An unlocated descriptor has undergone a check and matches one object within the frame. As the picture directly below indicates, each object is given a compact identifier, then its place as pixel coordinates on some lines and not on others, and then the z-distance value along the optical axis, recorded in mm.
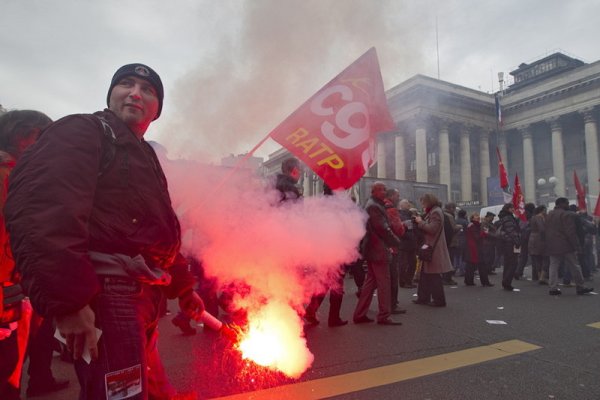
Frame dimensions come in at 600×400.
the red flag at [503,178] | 14521
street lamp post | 34103
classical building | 34594
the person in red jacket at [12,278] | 2109
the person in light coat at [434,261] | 6641
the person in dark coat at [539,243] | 9172
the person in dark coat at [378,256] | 5258
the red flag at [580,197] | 12648
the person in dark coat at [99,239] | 1248
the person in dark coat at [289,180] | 4238
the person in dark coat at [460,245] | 10543
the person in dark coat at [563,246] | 7788
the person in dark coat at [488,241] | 9453
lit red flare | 3168
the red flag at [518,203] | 11648
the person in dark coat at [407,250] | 8300
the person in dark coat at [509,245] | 8484
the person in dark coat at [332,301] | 4903
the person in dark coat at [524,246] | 10500
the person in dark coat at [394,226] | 5684
